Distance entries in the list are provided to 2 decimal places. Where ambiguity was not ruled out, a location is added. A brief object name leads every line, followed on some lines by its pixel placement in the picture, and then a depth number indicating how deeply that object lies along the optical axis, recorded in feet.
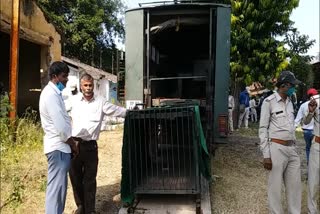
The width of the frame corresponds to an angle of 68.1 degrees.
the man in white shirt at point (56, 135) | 7.46
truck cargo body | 9.66
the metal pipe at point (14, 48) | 14.55
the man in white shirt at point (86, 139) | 8.83
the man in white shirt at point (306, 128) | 13.10
